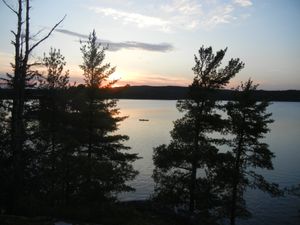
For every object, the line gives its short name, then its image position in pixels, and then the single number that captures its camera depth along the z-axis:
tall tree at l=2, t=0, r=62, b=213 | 9.96
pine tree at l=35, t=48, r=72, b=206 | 14.88
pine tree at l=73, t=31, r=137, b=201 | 17.59
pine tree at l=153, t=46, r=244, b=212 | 17.39
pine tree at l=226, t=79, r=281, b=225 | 19.30
